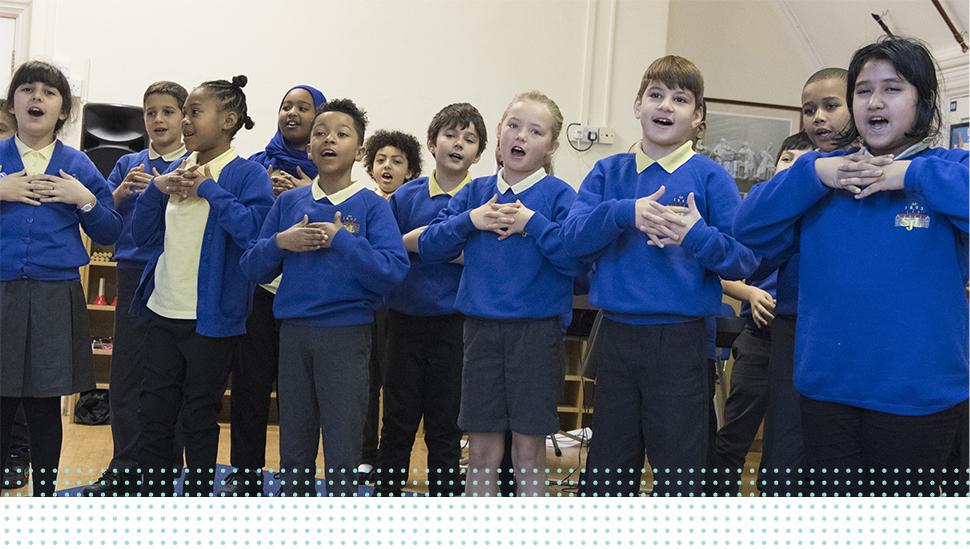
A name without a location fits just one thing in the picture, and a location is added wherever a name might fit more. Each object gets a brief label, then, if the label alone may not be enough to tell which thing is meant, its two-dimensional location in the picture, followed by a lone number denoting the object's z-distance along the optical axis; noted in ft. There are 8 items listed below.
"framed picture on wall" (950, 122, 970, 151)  14.70
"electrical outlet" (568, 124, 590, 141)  18.54
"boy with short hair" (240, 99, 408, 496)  7.66
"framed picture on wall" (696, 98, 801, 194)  19.69
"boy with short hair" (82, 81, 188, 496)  8.64
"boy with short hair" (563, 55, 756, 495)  6.48
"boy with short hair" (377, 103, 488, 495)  9.20
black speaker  15.87
